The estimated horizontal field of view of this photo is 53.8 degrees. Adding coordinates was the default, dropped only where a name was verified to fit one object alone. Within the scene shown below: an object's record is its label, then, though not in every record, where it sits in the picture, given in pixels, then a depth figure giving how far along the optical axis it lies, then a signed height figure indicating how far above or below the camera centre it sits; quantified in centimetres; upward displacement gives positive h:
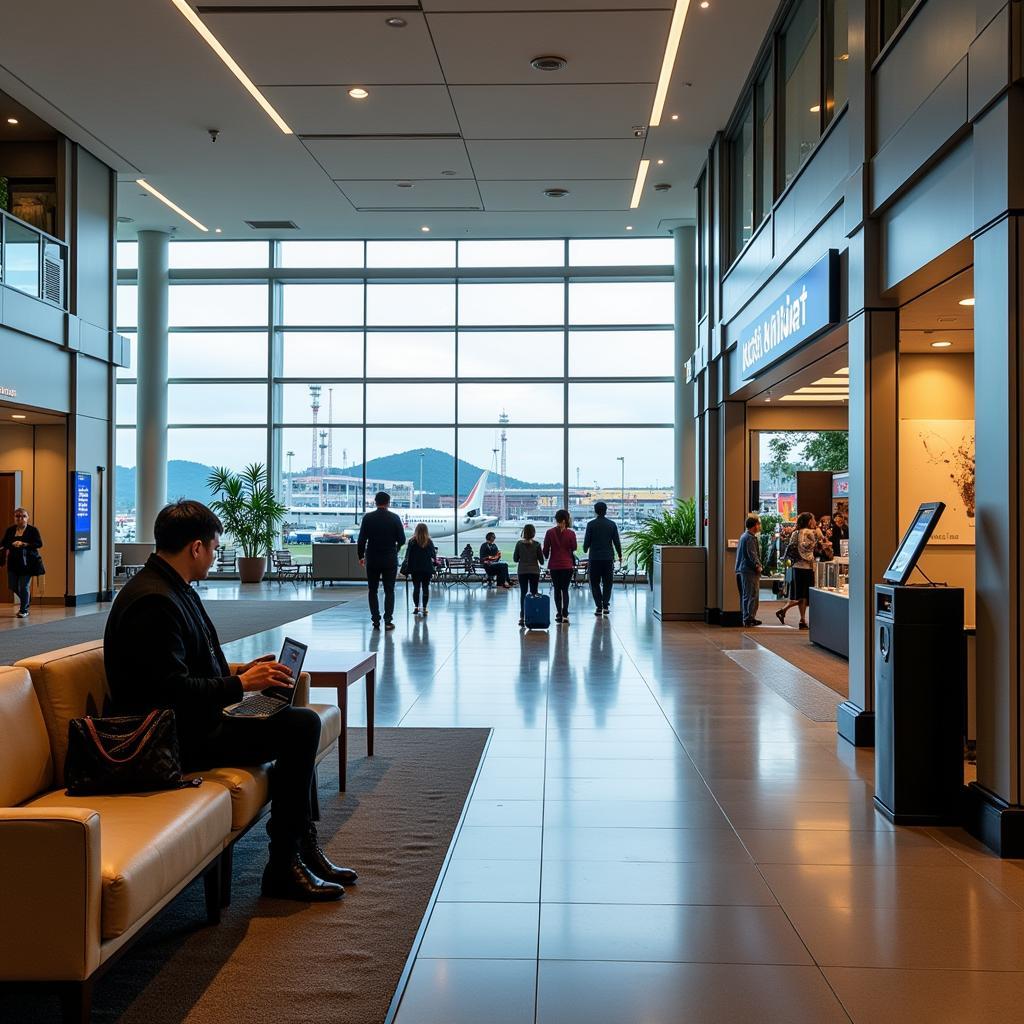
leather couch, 241 -91
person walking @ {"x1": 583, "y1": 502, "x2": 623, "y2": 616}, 1409 -57
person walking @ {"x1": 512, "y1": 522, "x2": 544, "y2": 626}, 1357 -67
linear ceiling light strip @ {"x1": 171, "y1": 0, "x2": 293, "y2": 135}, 1020 +506
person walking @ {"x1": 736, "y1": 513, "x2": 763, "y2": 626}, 1216 -71
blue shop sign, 721 +164
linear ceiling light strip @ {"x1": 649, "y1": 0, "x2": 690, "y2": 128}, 1016 +508
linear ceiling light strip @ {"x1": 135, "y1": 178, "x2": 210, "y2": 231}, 1653 +531
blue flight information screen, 1506 -2
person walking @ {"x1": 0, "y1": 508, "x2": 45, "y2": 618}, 1357 -62
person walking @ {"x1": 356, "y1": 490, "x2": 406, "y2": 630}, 1236 -46
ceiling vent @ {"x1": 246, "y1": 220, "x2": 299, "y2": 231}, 1919 +544
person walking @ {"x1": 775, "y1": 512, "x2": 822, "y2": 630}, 1275 -56
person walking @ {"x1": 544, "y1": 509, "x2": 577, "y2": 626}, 1347 -57
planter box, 1366 -96
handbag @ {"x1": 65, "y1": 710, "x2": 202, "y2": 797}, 314 -77
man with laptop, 330 -61
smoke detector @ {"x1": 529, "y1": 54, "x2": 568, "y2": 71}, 1133 +506
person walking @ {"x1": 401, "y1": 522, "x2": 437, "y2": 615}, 1398 -71
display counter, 993 -111
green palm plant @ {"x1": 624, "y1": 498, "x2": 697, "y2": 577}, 1484 -28
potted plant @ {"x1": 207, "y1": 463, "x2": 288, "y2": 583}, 2027 -12
